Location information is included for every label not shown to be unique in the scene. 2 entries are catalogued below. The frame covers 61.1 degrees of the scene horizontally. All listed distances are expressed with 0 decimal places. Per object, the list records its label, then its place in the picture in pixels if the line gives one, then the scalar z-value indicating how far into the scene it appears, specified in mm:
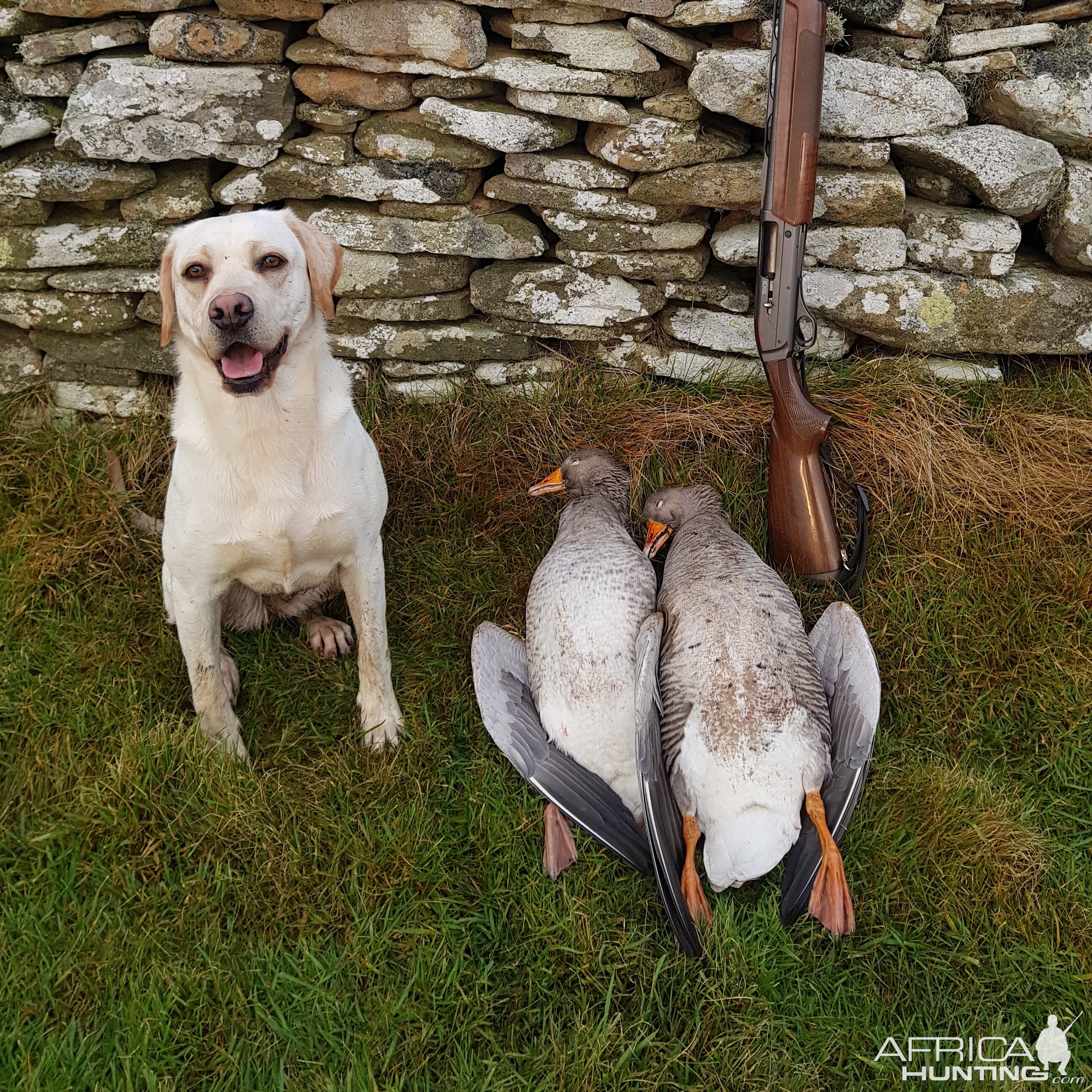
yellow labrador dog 2809
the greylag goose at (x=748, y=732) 2875
